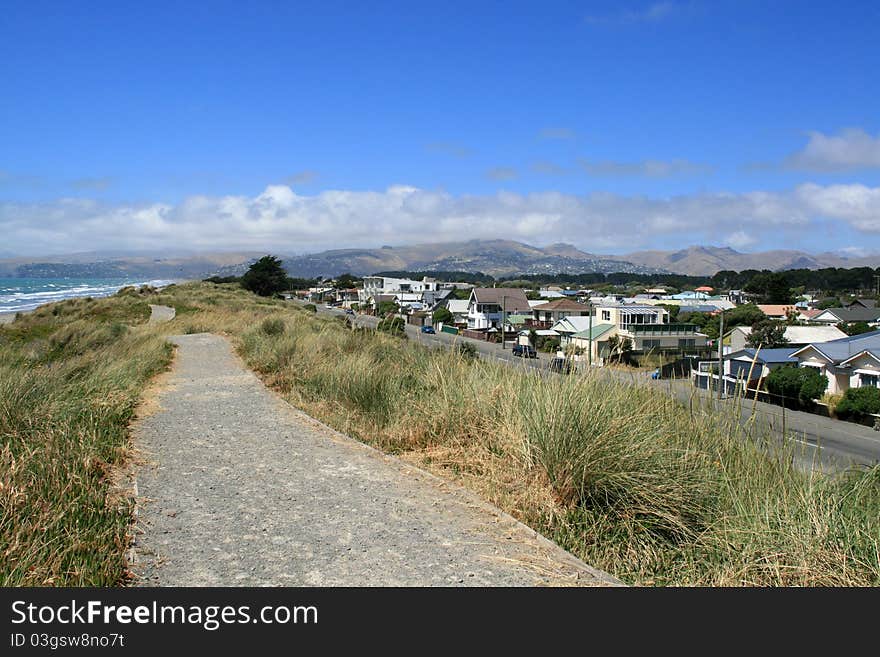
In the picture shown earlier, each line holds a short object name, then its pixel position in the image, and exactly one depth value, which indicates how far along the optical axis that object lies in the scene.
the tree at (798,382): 35.59
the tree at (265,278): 75.88
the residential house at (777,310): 87.00
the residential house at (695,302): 98.06
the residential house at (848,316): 75.81
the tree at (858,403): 31.84
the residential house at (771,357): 40.47
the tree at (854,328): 62.90
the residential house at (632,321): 50.97
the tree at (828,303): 96.80
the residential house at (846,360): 36.04
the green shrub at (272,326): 16.50
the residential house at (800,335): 53.44
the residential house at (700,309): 90.31
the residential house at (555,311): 80.93
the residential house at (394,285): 130.40
